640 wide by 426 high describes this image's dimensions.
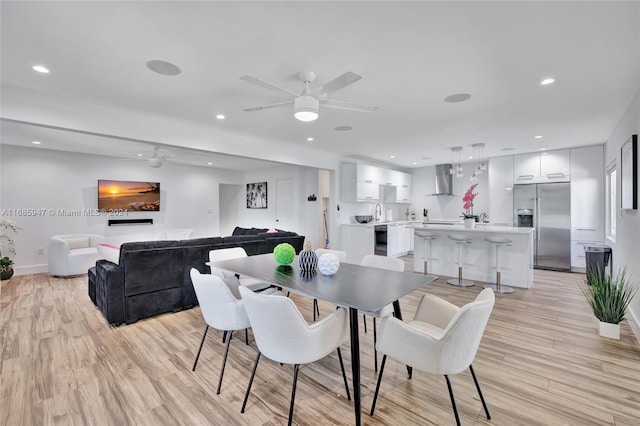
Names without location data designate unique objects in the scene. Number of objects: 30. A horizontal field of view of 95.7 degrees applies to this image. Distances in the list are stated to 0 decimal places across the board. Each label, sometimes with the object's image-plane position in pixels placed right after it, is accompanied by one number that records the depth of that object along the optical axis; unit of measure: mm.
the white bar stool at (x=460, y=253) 4891
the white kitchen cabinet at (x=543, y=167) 5895
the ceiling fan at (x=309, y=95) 2070
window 4676
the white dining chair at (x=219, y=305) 2084
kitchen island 4648
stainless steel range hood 7855
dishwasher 6816
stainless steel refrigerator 5777
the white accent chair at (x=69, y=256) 5441
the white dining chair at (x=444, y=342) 1541
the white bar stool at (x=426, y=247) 5429
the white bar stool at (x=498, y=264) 4484
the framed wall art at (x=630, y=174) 2996
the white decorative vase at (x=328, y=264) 2316
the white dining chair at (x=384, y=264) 2485
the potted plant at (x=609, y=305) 2836
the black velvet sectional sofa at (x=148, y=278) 3279
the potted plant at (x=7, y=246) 5156
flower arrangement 5038
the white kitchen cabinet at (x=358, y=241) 6660
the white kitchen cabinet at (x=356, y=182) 6520
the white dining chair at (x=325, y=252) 3224
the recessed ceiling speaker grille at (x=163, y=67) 2400
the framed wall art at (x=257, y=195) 8829
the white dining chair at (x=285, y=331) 1610
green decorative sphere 2680
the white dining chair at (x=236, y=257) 3314
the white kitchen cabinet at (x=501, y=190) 6484
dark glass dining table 1690
